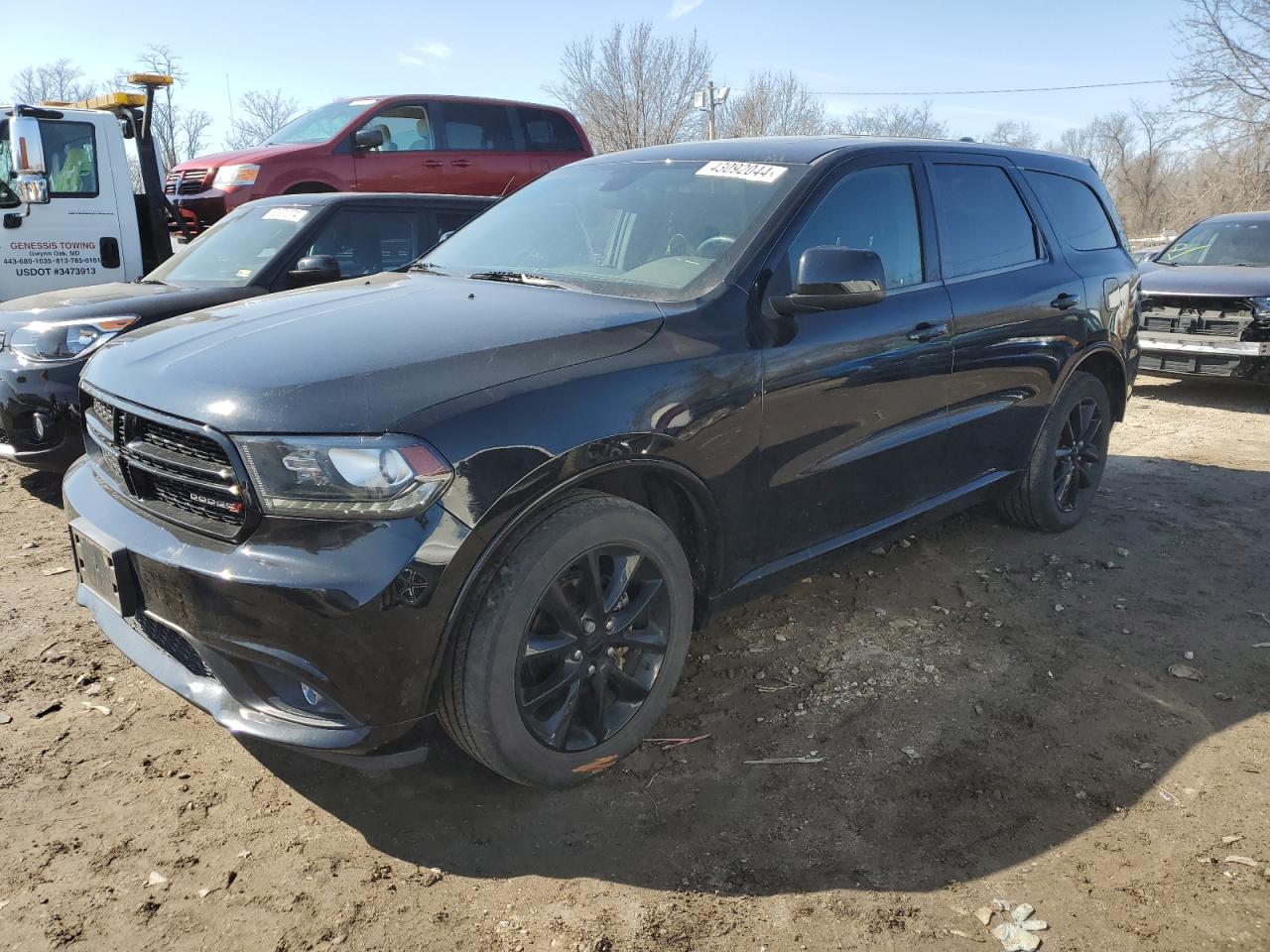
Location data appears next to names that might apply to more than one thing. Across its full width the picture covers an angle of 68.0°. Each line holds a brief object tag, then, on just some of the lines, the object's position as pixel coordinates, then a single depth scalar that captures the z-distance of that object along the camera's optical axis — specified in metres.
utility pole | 24.64
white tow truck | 7.21
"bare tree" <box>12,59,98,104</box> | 44.36
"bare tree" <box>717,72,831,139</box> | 37.97
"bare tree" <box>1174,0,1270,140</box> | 24.66
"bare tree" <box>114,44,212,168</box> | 38.03
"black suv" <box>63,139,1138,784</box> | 2.16
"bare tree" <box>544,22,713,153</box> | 31.67
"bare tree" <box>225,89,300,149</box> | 42.85
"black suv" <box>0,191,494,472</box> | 4.78
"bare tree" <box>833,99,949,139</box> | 46.27
